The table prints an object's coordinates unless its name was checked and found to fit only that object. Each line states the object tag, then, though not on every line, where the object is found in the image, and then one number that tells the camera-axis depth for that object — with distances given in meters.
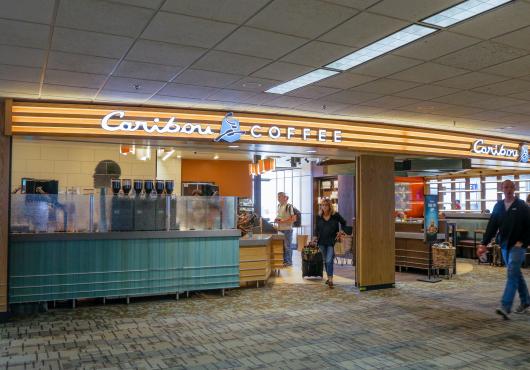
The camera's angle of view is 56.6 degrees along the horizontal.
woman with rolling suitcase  8.62
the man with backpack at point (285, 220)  10.59
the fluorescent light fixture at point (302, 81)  5.63
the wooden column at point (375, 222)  8.42
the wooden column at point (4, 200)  6.18
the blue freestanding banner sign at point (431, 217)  9.23
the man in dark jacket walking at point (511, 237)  6.09
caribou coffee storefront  6.55
